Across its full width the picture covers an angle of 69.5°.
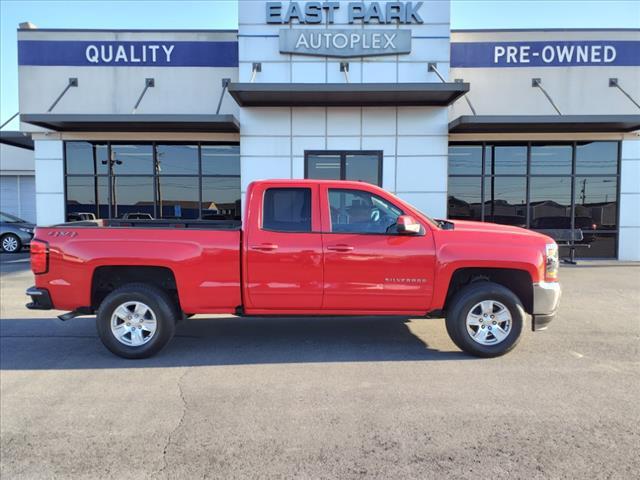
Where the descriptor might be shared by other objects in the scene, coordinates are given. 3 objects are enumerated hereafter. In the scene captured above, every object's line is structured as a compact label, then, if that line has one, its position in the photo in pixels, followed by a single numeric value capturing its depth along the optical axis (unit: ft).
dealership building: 40.50
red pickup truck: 16.87
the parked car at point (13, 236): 52.90
